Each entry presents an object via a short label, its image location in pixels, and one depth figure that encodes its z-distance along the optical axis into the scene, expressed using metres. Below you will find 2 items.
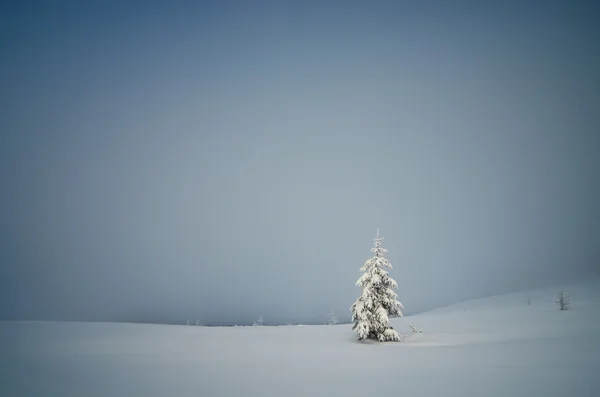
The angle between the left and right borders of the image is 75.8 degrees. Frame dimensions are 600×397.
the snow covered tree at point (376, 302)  26.97
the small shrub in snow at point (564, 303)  37.17
